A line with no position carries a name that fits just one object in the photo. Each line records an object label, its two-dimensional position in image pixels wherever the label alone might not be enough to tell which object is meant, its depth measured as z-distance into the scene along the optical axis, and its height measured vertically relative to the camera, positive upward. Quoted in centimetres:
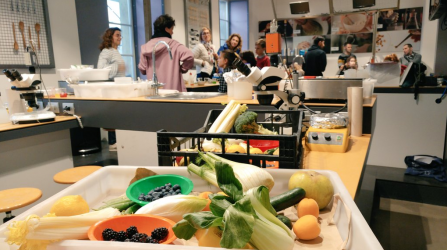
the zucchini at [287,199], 78 -30
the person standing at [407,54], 694 +36
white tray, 54 -27
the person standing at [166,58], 403 +23
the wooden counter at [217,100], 211 -20
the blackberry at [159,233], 62 -29
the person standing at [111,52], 443 +36
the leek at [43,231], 55 -26
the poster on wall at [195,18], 748 +136
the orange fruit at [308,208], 77 -31
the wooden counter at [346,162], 116 -37
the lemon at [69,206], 69 -27
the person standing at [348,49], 778 +54
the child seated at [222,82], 374 -8
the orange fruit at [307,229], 68 -32
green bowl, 85 -28
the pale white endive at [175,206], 69 -27
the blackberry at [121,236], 61 -29
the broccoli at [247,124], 141 -21
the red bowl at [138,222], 66 -29
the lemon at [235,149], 122 -27
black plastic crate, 103 -24
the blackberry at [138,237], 60 -29
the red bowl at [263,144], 142 -30
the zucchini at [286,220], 71 -32
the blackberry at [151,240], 60 -29
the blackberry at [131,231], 63 -29
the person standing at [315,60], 563 +22
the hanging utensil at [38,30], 472 +71
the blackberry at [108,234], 61 -29
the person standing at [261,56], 561 +32
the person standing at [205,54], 585 +40
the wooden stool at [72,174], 240 -72
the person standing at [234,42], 529 +53
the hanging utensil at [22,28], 449 +71
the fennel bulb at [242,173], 82 -25
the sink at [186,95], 321 -19
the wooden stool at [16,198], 203 -75
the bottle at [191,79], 600 -5
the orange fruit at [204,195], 81 -29
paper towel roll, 176 -20
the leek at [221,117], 141 -18
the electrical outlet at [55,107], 333 -27
